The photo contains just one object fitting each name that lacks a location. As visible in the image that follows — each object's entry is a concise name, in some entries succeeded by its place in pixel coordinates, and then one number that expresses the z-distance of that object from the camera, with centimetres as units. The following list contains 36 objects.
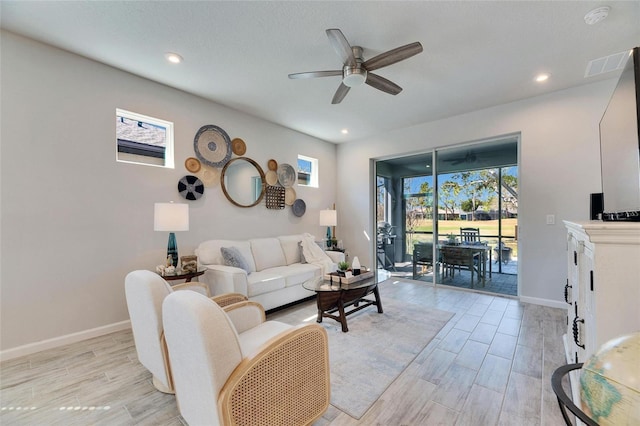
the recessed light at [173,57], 261
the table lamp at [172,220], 276
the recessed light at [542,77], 303
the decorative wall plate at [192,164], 347
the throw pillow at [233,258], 329
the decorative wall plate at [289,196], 478
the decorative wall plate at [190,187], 341
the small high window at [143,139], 301
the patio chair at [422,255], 476
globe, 65
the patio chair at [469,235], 433
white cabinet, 112
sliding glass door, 406
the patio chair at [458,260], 432
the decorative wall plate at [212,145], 359
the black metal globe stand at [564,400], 66
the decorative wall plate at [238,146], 399
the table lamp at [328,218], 486
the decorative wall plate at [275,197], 448
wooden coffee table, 279
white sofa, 303
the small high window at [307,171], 516
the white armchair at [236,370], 110
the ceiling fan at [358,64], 206
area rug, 182
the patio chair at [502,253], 407
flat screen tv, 133
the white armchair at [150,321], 160
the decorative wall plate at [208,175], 363
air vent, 261
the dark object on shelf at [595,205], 259
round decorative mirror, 393
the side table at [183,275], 274
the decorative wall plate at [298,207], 489
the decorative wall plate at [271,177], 450
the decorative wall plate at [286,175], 466
